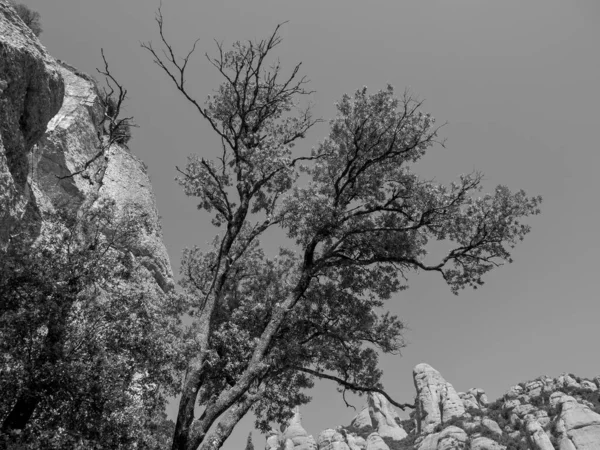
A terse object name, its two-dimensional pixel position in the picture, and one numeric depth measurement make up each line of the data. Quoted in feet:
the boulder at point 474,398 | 467.93
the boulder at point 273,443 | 389.03
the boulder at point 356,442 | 395.69
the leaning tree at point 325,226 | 61.93
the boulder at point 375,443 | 391.24
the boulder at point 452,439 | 324.11
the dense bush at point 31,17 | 150.41
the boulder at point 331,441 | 378.32
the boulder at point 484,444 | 297.86
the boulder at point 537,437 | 282.50
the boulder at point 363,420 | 536.01
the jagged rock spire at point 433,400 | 450.71
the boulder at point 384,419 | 494.59
